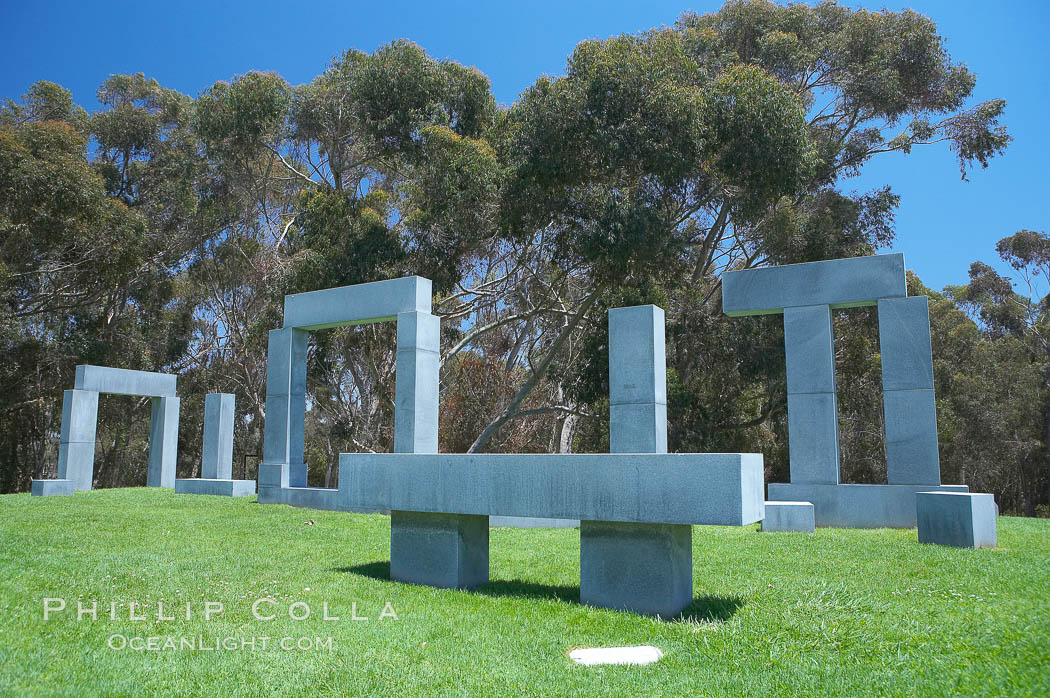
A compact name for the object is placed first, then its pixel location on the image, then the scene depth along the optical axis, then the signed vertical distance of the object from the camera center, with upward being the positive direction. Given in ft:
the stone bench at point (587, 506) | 20.53 -1.82
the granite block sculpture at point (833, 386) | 40.65 +3.67
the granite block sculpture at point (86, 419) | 64.39 +1.79
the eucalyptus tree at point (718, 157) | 59.57 +23.69
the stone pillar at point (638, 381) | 26.73 +2.35
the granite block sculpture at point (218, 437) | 64.90 +0.40
